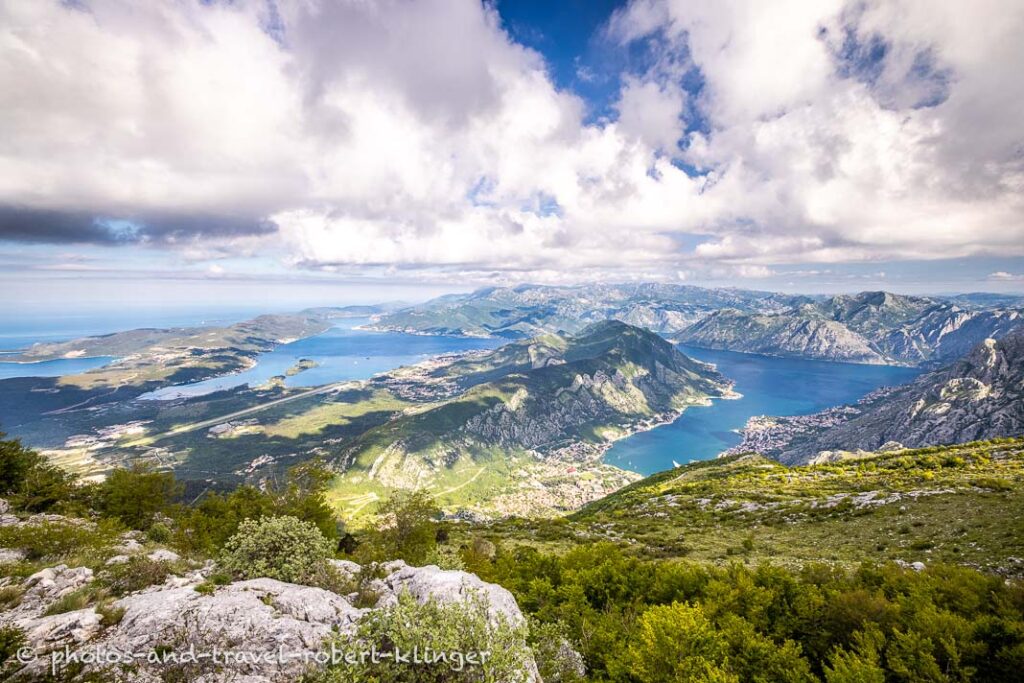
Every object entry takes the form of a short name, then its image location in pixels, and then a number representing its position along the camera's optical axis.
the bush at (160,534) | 30.76
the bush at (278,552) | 18.42
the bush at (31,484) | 34.76
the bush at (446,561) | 23.48
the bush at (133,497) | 38.25
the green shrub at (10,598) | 14.20
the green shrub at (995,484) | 32.38
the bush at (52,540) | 20.50
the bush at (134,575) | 15.84
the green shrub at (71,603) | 13.25
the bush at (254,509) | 33.12
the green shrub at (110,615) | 12.15
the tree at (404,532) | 31.36
